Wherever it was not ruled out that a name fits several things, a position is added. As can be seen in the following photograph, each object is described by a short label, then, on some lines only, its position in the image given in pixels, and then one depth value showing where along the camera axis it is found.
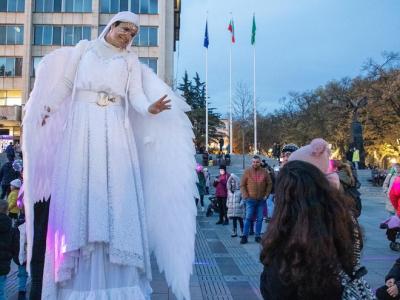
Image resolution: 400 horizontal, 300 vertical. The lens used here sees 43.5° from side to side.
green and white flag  45.81
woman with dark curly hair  2.10
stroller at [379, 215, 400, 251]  9.45
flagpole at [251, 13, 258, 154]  45.79
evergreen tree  63.56
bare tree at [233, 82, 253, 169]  49.84
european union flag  45.40
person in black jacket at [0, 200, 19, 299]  5.14
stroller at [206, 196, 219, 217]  16.33
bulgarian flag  46.34
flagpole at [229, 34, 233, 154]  50.37
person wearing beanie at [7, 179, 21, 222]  9.36
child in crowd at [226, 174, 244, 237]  12.09
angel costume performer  3.25
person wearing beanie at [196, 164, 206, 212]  16.91
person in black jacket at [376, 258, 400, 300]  3.82
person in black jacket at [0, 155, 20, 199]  13.55
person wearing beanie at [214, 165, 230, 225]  14.34
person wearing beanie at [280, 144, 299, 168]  9.27
